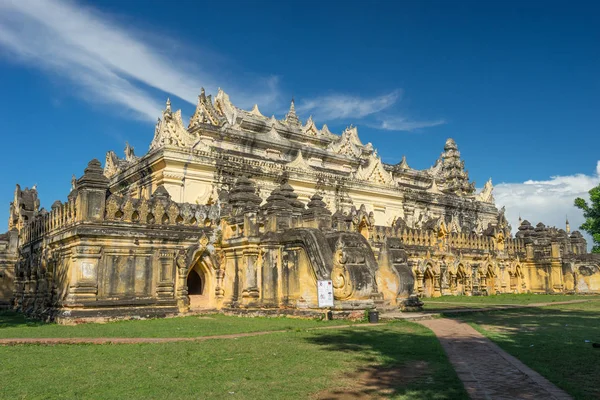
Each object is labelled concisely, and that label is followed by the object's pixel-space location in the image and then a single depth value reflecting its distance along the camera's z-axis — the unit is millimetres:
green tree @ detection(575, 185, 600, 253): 57188
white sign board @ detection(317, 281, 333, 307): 18125
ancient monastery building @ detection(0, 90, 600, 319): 19406
